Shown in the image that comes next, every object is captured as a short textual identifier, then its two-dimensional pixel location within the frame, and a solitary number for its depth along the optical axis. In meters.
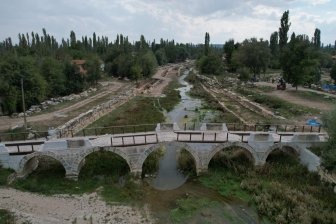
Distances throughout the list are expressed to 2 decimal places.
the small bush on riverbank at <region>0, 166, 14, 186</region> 21.65
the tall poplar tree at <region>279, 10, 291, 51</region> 79.75
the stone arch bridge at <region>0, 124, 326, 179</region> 23.12
